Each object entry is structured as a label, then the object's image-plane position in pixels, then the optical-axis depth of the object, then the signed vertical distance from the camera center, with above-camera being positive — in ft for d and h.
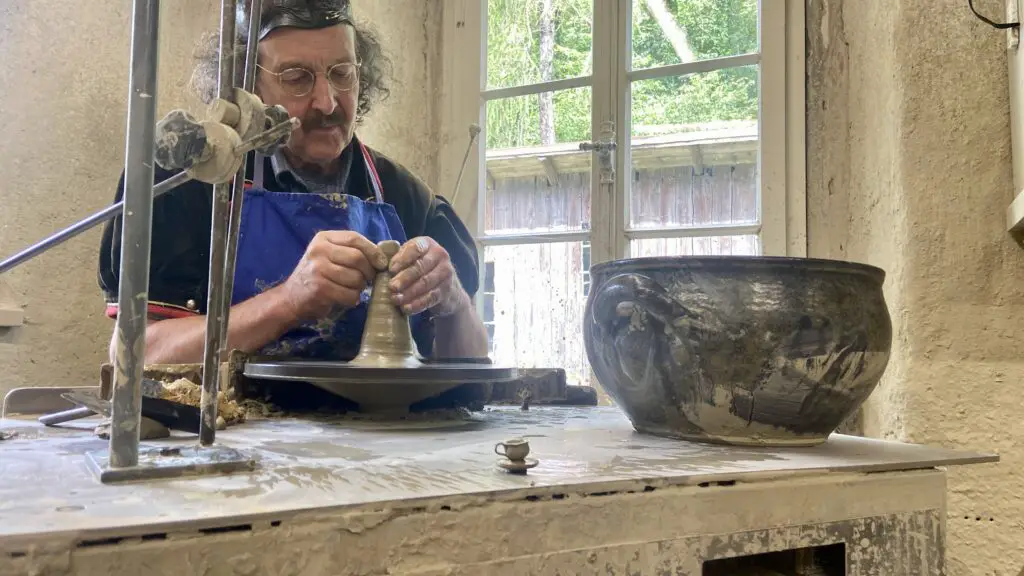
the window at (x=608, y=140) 6.08 +1.73
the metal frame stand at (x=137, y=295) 1.54 +0.04
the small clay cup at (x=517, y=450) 1.68 -0.31
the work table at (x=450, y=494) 1.24 -0.38
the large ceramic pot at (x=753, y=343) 2.18 -0.05
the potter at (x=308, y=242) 3.51 +0.42
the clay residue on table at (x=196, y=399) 2.56 -0.31
